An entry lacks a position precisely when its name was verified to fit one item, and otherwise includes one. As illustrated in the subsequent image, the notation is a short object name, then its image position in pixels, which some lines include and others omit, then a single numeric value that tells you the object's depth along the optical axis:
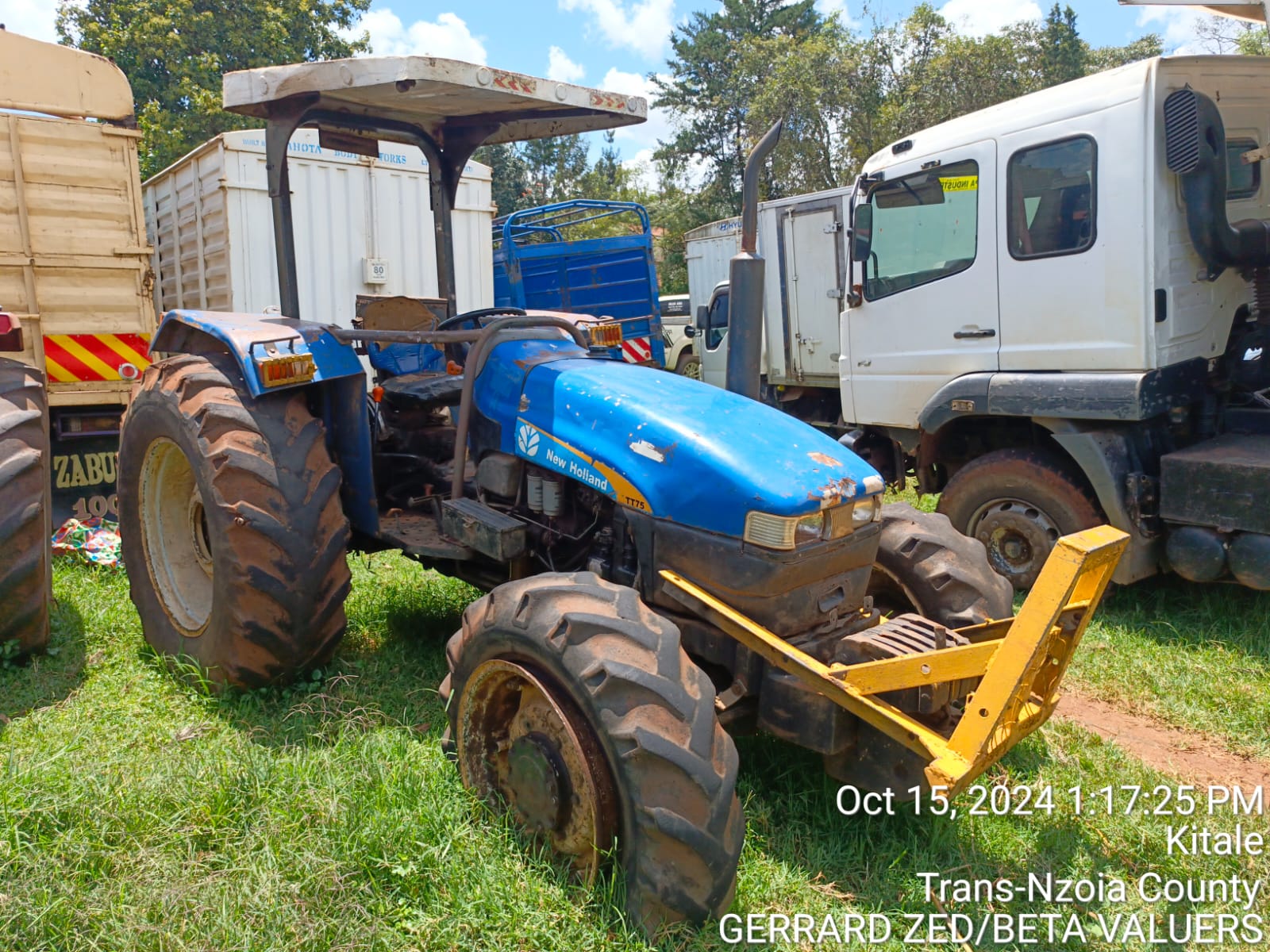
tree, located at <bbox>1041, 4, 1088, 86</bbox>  21.77
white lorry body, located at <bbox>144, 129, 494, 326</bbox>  7.81
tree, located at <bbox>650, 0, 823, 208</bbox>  29.08
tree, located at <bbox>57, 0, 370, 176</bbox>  19.25
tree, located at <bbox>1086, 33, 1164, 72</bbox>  27.08
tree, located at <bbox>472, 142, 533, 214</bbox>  33.31
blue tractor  2.27
